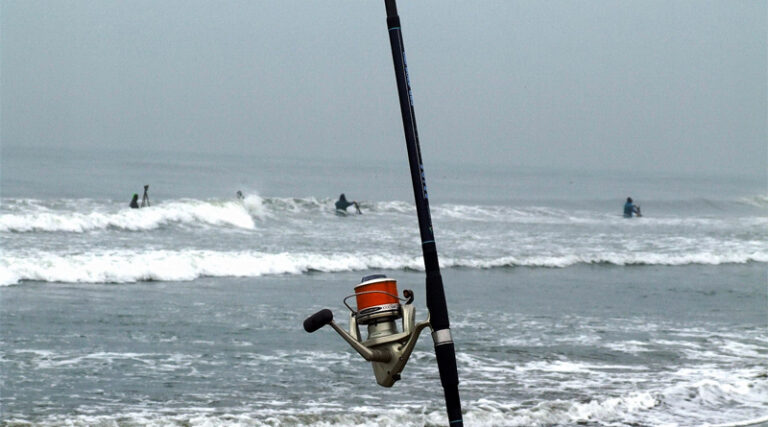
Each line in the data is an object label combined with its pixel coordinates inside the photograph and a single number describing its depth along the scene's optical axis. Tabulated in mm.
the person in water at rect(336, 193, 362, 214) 34125
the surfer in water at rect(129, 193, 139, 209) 29172
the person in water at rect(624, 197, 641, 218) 39834
